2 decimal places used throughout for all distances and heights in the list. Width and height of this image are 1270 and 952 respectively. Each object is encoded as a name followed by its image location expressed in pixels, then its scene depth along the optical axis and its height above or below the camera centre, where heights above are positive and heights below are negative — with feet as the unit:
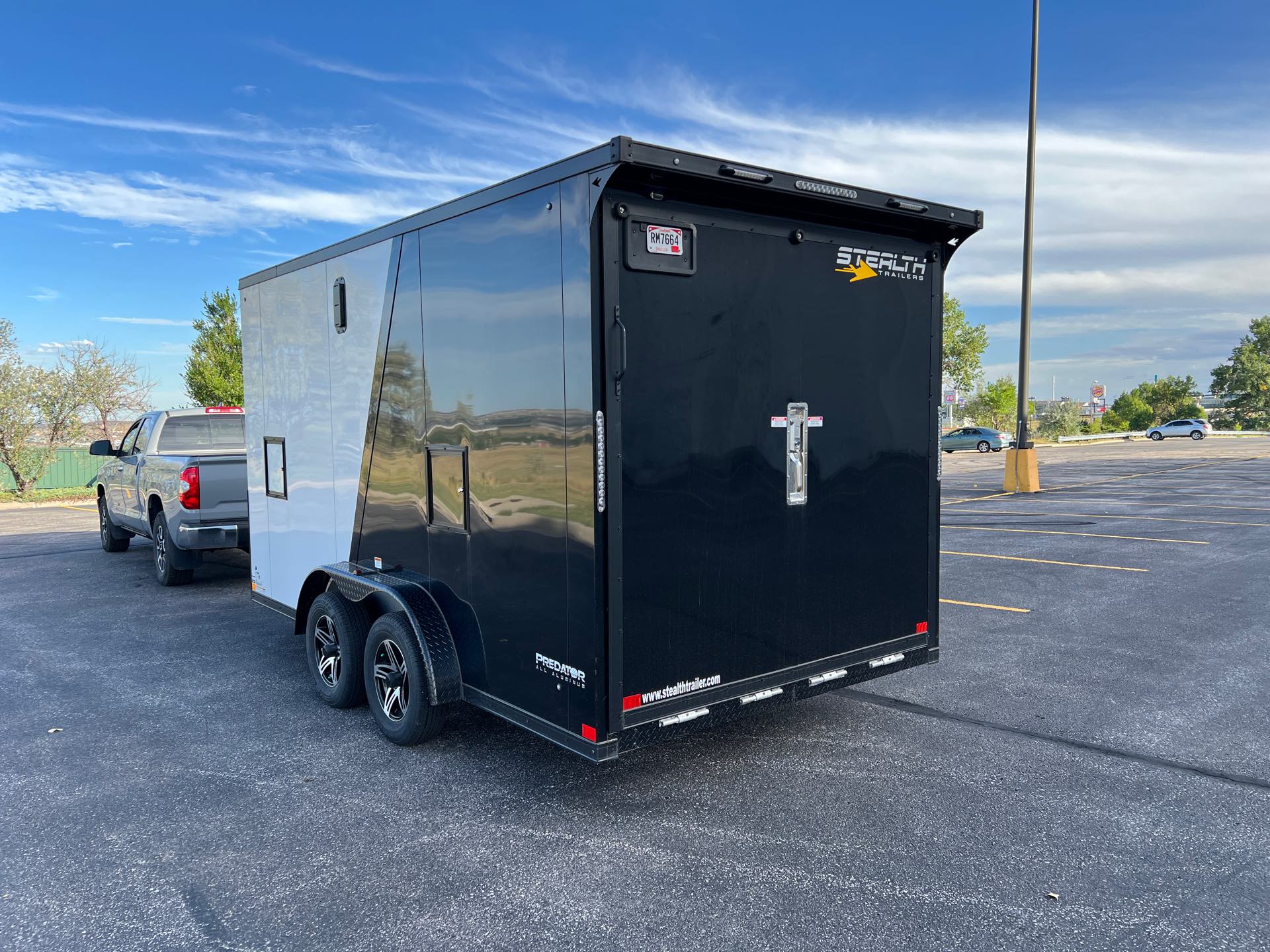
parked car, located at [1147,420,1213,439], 167.02 +0.51
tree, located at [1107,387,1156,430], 226.17 +5.71
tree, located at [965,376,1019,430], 206.18 +6.71
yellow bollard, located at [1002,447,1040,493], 63.10 -2.84
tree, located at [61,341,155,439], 84.74 +5.57
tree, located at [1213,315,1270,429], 229.45 +13.90
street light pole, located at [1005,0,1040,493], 59.82 +3.35
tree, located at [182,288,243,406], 126.00 +12.53
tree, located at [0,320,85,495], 76.23 +2.91
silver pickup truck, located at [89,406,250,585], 30.53 -1.51
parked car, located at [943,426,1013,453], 138.82 -0.82
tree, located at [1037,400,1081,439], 203.10 +3.09
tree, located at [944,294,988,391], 163.43 +16.62
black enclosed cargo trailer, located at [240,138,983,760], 12.27 -0.12
